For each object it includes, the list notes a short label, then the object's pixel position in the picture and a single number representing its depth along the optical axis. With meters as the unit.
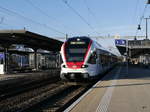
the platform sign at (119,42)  38.56
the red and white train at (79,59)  16.48
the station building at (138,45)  54.19
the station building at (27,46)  25.55
